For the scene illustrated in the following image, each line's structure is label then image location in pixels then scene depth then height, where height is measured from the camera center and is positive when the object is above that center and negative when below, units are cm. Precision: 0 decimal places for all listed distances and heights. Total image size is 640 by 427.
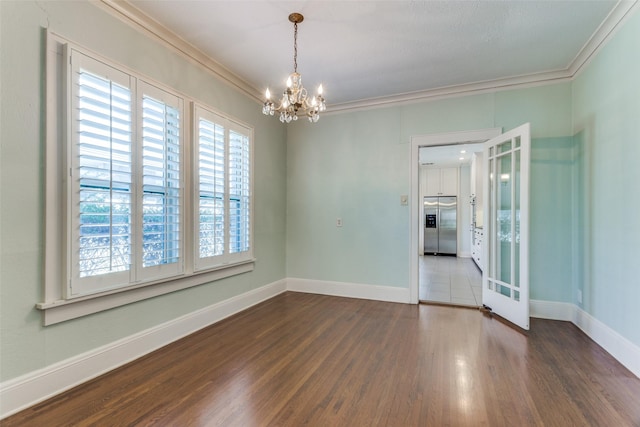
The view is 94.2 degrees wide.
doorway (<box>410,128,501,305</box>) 404 -83
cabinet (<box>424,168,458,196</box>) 945 +107
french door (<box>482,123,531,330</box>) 325 -12
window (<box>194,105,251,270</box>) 319 +28
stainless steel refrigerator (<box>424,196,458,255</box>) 927 -35
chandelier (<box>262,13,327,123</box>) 240 +93
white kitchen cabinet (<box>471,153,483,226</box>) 696 +77
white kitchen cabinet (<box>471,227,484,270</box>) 684 -76
